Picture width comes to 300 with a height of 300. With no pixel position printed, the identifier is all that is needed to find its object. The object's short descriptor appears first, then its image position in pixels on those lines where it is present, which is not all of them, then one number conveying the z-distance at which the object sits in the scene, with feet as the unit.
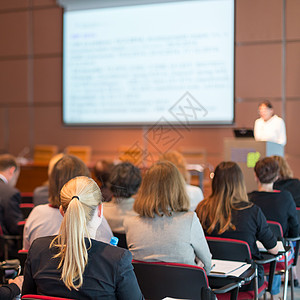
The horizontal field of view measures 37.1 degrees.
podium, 16.14
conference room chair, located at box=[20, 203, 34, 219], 14.07
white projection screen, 24.93
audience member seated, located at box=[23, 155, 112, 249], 9.15
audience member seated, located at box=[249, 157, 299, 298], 11.45
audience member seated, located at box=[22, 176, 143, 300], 5.44
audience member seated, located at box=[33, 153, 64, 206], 13.85
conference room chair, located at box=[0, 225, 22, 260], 12.31
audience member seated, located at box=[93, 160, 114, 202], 14.60
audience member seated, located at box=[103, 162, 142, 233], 10.82
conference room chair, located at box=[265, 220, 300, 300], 10.27
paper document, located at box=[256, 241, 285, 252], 9.60
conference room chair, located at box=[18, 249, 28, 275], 8.93
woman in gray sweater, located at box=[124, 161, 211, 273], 7.92
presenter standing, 19.68
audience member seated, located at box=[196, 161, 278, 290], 9.36
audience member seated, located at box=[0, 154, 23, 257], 12.70
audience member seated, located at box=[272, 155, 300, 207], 13.74
